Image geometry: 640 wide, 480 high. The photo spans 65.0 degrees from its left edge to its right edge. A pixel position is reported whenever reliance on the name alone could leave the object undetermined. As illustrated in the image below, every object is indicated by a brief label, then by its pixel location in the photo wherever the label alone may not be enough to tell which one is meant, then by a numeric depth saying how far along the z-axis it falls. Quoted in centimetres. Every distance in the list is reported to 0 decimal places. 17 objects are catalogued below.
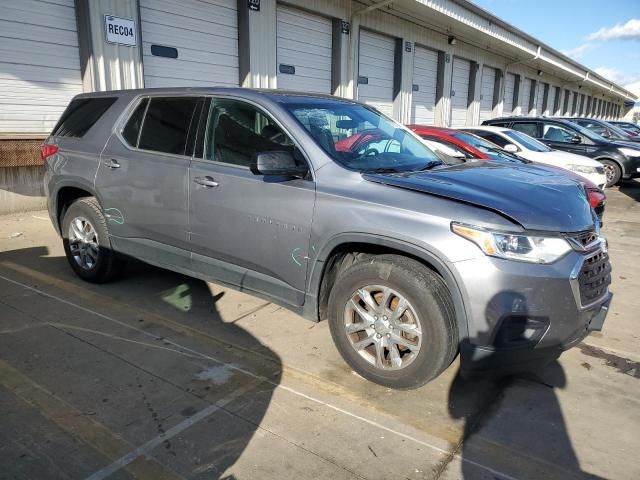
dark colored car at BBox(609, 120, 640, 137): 2283
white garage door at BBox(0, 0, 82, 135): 748
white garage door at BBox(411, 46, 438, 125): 1748
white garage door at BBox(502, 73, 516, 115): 2570
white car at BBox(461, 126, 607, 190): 947
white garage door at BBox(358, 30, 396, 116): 1482
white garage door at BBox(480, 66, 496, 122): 2308
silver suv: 269
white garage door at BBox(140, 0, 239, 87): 927
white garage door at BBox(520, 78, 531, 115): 2832
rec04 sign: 831
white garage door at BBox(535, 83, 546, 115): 3118
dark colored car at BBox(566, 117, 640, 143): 1573
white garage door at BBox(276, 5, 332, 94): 1192
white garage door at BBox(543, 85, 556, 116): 3347
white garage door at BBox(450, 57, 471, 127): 2017
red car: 695
